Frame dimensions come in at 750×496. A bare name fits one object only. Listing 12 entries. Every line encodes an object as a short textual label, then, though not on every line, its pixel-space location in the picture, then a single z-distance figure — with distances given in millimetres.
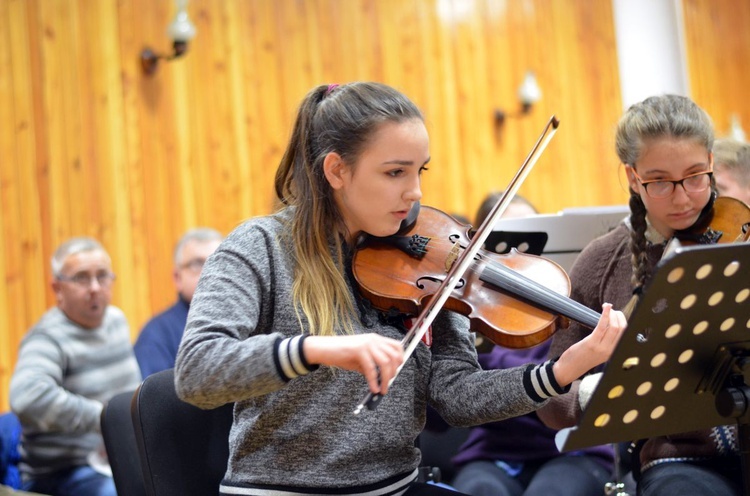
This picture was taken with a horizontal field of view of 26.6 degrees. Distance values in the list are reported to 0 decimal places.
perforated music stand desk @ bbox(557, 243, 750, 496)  2178
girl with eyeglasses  2590
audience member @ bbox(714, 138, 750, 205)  3169
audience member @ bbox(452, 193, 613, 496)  2875
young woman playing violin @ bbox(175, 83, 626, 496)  2379
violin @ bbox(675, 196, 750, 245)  2596
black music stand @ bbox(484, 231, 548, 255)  2693
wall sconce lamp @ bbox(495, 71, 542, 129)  6481
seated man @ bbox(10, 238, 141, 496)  3589
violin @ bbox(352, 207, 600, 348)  2452
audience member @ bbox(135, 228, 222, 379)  3952
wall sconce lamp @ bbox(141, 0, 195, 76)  4847
